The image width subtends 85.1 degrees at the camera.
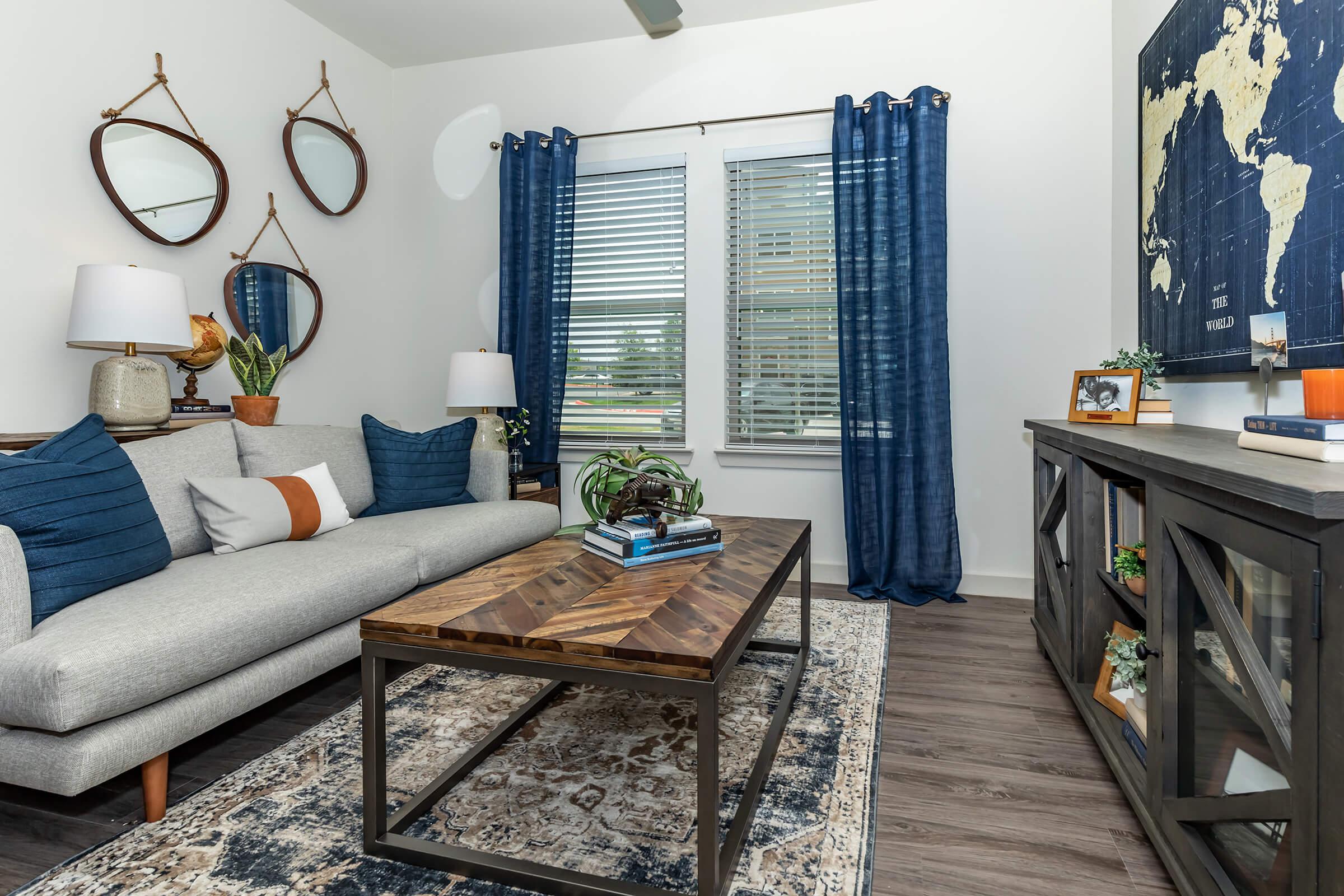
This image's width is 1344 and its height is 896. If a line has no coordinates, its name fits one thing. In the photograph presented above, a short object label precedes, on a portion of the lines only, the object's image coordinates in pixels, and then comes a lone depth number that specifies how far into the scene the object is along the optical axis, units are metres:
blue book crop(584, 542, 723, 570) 1.84
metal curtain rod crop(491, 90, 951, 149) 3.18
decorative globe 2.78
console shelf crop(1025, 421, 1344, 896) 0.87
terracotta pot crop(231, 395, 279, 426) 2.85
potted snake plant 2.86
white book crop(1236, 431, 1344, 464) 1.09
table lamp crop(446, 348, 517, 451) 3.38
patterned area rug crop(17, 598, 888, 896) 1.36
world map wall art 1.50
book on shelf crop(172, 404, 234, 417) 2.69
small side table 3.43
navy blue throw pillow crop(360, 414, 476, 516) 3.03
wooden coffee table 1.19
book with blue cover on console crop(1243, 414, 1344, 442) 1.09
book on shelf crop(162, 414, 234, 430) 2.59
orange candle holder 1.15
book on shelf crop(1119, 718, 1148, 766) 1.53
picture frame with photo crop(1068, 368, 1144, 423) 2.23
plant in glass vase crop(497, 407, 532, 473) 3.55
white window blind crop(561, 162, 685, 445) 3.71
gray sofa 1.40
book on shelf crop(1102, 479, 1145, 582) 1.78
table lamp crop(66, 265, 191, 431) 2.28
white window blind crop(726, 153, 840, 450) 3.48
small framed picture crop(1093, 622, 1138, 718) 1.76
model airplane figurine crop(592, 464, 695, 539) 1.96
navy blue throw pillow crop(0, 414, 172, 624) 1.62
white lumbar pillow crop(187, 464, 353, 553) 2.26
